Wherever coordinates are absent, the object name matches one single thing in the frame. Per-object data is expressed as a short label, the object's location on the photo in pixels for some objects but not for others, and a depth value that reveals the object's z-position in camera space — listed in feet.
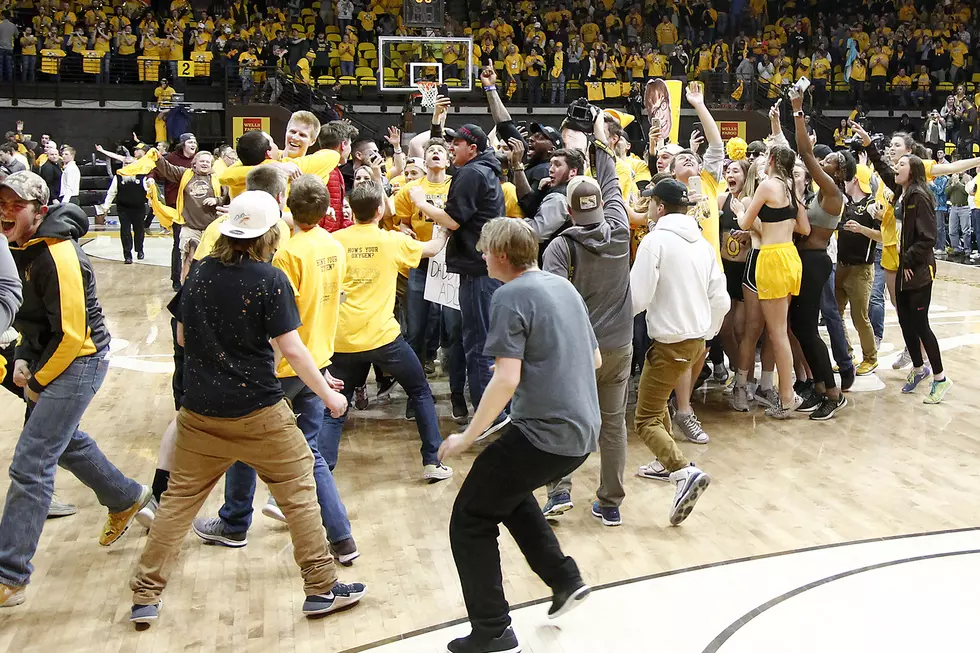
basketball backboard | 65.57
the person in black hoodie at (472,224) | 18.38
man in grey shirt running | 11.03
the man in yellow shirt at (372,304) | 16.62
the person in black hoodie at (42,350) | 12.49
